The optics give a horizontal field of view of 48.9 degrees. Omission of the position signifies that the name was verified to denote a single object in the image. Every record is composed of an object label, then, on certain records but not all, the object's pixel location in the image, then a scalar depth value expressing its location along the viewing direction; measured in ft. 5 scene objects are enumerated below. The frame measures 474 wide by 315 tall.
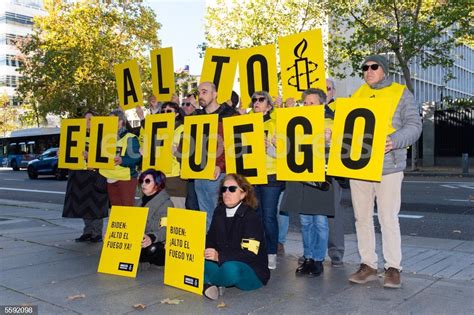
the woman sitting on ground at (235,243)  15.25
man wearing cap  15.66
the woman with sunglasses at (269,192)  18.38
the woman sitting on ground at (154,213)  18.40
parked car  83.02
